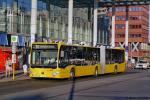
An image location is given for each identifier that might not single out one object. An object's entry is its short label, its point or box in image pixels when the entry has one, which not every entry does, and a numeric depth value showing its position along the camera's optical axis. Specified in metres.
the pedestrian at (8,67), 24.24
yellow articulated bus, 20.71
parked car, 46.34
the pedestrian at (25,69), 26.07
